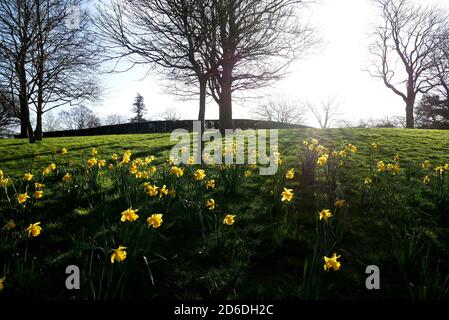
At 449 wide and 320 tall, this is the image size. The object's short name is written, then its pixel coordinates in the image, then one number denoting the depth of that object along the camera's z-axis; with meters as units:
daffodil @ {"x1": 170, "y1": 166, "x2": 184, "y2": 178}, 3.81
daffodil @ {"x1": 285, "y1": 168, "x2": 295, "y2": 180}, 4.14
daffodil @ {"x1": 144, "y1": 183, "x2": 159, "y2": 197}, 3.33
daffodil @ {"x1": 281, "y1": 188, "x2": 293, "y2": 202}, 3.25
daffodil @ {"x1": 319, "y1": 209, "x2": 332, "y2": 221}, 2.73
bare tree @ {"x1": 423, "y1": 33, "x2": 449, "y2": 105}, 22.40
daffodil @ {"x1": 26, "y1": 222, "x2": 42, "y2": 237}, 2.59
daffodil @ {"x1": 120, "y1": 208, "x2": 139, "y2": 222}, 2.57
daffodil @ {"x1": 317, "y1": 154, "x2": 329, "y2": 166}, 4.32
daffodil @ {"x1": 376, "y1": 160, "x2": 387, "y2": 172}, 4.30
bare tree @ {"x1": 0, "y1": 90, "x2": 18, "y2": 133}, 30.83
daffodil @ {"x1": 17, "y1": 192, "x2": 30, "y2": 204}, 3.06
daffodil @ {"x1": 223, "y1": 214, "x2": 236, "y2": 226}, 3.07
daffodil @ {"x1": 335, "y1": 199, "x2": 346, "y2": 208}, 3.27
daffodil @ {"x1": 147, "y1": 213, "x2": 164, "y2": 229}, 2.61
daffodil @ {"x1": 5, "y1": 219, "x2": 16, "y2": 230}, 2.82
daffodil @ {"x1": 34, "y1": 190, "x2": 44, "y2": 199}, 3.26
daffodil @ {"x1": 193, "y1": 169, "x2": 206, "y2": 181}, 3.82
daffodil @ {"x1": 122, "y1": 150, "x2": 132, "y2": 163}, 4.42
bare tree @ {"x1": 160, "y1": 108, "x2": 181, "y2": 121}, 59.94
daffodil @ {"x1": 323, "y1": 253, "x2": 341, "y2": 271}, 2.24
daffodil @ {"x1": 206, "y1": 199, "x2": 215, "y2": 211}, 3.31
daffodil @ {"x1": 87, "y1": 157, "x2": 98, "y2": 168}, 4.42
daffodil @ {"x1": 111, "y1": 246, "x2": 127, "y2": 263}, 2.13
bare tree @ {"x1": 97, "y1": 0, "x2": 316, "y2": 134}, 7.62
